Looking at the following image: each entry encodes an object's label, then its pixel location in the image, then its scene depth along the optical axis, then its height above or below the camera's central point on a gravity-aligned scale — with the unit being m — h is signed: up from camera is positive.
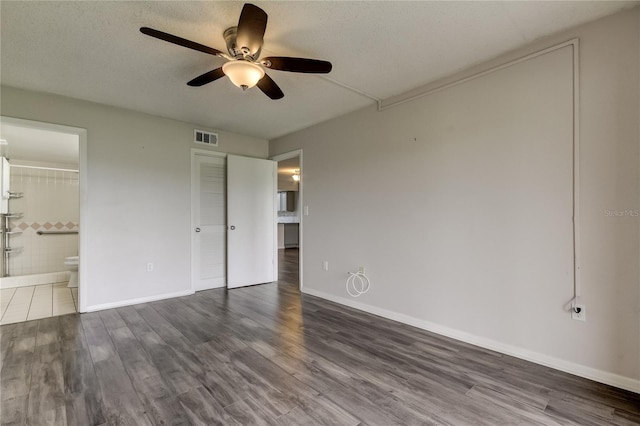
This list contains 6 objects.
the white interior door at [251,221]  4.45 -0.12
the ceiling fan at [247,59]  1.68 +1.04
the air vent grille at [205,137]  4.19 +1.13
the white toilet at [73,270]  4.43 -0.89
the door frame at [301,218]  4.28 -0.08
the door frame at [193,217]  4.14 -0.06
